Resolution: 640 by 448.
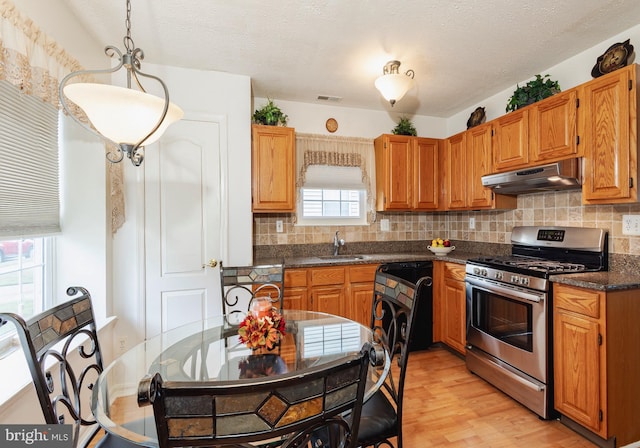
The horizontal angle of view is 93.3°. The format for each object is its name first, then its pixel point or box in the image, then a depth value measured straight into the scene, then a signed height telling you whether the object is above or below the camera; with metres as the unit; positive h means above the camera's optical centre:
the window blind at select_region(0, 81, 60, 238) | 1.48 +0.33
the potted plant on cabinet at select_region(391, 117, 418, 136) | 3.50 +1.09
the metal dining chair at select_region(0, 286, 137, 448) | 0.97 -0.45
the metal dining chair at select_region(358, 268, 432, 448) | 1.24 -0.72
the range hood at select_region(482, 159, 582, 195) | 2.16 +0.34
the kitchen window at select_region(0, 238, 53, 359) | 1.58 -0.32
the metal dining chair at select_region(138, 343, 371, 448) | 0.58 -0.37
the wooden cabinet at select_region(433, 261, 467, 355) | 2.83 -0.82
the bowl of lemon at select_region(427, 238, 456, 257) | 3.28 -0.27
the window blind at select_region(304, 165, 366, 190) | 3.42 +0.53
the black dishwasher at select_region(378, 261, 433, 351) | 3.03 -0.86
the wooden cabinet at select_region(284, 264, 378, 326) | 2.77 -0.63
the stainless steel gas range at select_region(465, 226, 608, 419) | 2.02 -0.64
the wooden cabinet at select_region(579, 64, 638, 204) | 1.87 +0.55
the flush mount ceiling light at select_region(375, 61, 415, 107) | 2.21 +1.03
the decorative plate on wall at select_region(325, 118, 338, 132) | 3.49 +1.14
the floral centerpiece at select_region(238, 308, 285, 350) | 1.34 -0.48
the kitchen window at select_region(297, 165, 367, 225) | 3.42 +0.30
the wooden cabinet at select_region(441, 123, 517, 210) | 2.93 +0.54
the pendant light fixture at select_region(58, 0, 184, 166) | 1.06 +0.43
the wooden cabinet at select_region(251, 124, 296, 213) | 2.88 +0.53
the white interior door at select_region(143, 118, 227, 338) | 2.53 +0.02
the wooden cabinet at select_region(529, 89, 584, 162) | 2.18 +0.72
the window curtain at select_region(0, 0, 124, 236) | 1.27 +0.80
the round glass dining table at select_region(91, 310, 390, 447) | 1.09 -0.65
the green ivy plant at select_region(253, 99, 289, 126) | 2.94 +1.05
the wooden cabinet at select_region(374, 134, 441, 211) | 3.37 +0.57
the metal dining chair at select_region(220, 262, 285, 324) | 2.15 -0.38
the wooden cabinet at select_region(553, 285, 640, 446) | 1.73 -0.83
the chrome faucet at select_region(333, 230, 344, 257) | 3.38 -0.23
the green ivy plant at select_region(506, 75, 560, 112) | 2.47 +1.09
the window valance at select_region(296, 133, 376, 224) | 3.34 +0.78
